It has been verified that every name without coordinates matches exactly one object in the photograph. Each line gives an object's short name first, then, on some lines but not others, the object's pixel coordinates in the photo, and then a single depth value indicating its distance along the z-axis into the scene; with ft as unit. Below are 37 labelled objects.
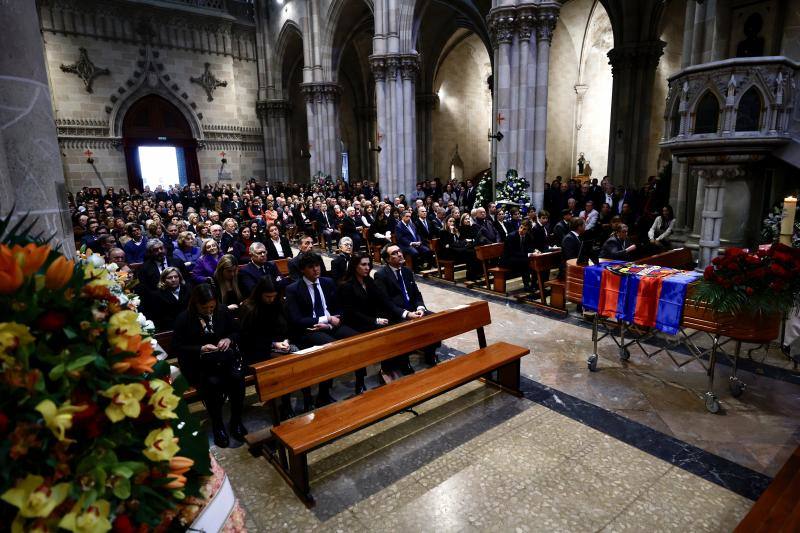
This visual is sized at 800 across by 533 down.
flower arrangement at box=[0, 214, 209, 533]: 3.64
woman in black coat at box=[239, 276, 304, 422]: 13.57
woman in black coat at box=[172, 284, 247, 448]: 12.60
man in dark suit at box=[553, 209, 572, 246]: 28.58
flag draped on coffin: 13.85
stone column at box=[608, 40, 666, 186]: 52.34
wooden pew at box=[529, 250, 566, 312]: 23.24
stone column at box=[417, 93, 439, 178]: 79.66
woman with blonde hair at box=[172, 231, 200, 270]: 23.24
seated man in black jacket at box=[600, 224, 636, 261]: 22.48
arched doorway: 68.33
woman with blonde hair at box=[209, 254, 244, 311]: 16.35
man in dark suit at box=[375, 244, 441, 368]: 16.83
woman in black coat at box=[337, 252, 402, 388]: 16.19
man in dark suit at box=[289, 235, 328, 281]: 19.91
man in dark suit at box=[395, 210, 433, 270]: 32.94
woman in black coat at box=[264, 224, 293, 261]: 25.80
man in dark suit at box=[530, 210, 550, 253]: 28.09
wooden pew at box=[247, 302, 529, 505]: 10.24
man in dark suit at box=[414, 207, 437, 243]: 35.70
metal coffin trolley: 12.43
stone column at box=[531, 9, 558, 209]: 37.35
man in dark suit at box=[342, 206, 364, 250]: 37.91
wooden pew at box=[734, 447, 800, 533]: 7.18
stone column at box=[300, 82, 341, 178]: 66.85
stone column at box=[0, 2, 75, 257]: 7.39
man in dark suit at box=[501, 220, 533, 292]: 26.89
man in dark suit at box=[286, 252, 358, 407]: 15.49
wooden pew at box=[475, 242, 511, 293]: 26.66
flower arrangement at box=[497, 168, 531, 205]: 38.40
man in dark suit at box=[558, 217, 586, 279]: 23.49
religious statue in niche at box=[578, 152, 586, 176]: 72.84
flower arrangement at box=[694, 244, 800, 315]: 11.87
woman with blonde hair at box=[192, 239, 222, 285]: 21.02
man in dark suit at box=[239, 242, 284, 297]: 18.67
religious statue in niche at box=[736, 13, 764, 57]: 23.76
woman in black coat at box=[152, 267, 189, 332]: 16.14
